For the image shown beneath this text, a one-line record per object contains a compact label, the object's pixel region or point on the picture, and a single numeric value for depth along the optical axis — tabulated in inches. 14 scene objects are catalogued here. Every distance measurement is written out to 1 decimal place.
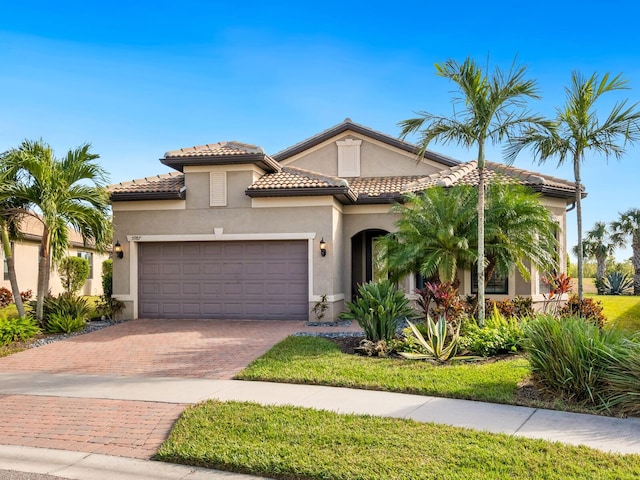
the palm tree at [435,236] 494.0
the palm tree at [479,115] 432.1
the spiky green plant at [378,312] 433.4
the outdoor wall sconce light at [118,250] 649.6
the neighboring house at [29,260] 930.7
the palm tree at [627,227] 1246.4
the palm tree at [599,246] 1391.5
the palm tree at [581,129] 477.1
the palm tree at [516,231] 516.4
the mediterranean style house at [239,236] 627.2
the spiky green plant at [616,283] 1164.5
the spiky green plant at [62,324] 554.3
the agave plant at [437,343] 386.0
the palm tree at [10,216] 546.3
